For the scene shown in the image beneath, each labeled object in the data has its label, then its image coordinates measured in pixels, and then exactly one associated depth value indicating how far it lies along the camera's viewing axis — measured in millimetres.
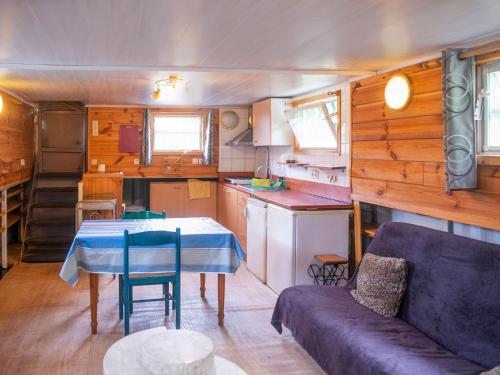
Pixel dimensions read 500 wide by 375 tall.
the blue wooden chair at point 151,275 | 3311
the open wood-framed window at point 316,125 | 4945
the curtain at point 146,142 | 7152
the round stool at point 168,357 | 1799
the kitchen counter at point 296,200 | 4277
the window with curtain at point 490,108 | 2867
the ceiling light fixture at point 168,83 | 4487
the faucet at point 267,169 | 6952
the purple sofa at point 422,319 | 2324
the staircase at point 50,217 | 5988
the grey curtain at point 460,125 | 2871
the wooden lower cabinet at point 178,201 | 7258
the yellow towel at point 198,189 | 7336
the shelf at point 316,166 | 4633
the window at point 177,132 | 7316
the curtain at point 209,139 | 7276
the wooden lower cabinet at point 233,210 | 5938
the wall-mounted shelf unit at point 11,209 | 5355
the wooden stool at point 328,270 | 4104
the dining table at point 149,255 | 3504
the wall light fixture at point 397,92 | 3445
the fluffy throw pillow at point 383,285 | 2963
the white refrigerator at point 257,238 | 4961
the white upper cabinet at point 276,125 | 5969
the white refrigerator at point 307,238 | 4234
